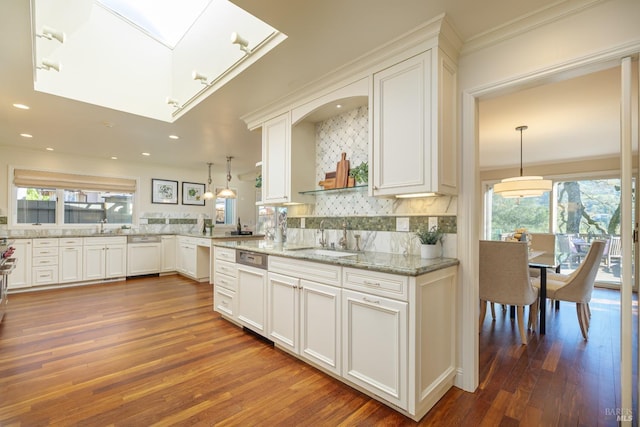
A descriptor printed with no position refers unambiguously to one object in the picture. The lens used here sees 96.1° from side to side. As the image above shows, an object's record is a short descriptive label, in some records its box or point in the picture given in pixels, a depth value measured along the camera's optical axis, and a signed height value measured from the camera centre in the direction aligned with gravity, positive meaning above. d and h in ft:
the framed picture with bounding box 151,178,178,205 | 20.44 +1.63
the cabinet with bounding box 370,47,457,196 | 6.10 +2.00
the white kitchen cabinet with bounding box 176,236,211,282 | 17.43 -2.74
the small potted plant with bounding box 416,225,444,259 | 6.66 -0.65
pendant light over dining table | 12.03 +1.28
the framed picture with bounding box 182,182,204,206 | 21.94 +1.61
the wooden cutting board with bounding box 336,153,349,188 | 8.90 +1.32
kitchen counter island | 5.43 -2.30
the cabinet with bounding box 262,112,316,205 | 9.64 +1.90
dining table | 9.84 -2.60
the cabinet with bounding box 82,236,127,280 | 16.70 -2.64
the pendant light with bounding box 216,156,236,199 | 18.04 +1.27
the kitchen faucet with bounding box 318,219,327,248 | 9.55 -0.81
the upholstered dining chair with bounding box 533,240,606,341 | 9.42 -2.30
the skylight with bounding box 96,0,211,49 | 10.67 +7.72
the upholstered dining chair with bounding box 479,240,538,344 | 8.86 -1.90
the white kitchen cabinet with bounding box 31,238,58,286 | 15.26 -2.61
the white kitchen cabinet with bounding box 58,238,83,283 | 15.96 -2.65
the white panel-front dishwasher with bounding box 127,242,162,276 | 18.22 -2.89
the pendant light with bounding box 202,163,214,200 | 18.83 +1.25
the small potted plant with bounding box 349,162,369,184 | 8.33 +1.25
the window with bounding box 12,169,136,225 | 16.33 +0.91
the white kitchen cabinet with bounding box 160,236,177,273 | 19.39 -2.69
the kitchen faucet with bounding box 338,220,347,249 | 8.91 -0.74
